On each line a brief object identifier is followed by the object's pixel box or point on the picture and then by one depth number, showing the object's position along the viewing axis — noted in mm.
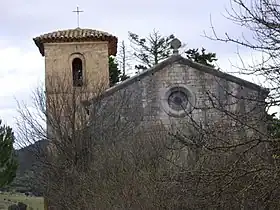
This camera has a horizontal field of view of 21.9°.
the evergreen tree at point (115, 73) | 44262
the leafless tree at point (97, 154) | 16109
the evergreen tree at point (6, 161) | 43406
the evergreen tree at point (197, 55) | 41281
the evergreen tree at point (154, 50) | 49625
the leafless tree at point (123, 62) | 46916
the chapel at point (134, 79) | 27906
